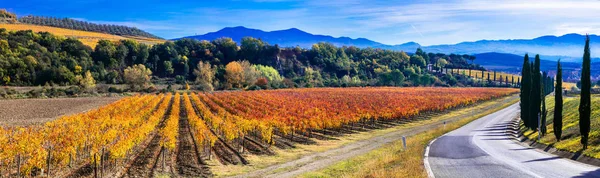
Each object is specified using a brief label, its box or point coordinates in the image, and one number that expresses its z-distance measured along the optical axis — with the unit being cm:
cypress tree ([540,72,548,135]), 3228
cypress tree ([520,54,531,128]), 4125
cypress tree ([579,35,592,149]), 2352
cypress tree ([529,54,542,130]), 3683
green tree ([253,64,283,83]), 14862
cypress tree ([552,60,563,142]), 2752
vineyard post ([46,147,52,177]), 2229
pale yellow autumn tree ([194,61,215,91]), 12241
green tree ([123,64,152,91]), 11397
